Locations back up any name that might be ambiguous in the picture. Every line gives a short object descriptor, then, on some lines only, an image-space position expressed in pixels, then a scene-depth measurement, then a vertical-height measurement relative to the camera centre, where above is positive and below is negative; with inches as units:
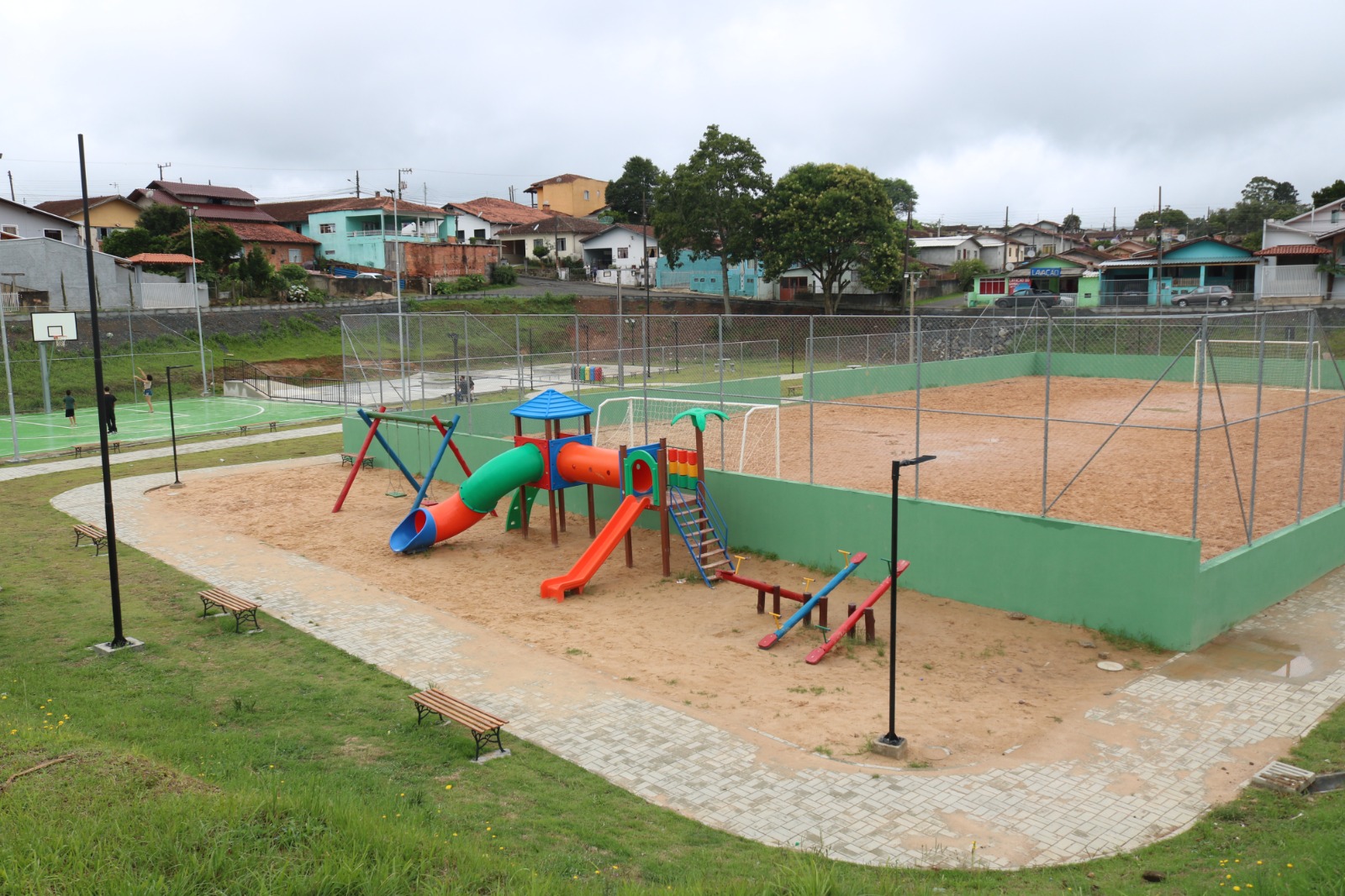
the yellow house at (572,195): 4030.5 +596.1
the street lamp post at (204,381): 1717.6 -69.4
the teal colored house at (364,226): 2930.6 +361.2
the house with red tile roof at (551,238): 3203.7 +333.1
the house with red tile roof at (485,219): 3348.9 +424.6
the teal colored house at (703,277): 2866.6 +175.5
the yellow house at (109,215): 2689.5 +370.5
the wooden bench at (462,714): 361.1 -144.5
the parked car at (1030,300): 1919.3 +58.2
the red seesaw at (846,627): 466.6 -145.2
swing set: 752.3 -86.5
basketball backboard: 1299.2 +27.5
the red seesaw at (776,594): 508.1 -141.8
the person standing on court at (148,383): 1466.8 -63.0
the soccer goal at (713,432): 900.6 -105.5
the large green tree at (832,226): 2218.3 +244.3
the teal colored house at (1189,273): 2050.9 +117.1
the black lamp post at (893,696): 359.6 -138.7
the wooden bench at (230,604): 520.1 -142.1
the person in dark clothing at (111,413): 1051.4 -79.4
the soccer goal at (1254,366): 1249.4 -56.7
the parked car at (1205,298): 1913.1 +53.7
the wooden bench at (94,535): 675.4 -135.3
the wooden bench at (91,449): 1111.6 -122.5
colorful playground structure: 611.2 -105.5
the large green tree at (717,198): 2336.4 +329.6
